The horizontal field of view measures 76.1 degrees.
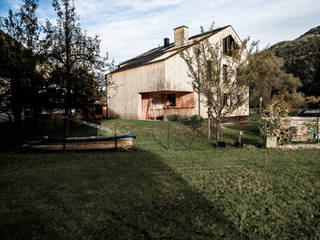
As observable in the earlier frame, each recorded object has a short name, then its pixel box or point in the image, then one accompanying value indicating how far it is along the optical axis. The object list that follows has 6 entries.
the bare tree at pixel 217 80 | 9.71
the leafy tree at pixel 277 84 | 41.99
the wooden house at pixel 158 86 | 18.06
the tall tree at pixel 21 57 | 9.78
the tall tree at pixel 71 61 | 11.94
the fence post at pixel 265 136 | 9.67
